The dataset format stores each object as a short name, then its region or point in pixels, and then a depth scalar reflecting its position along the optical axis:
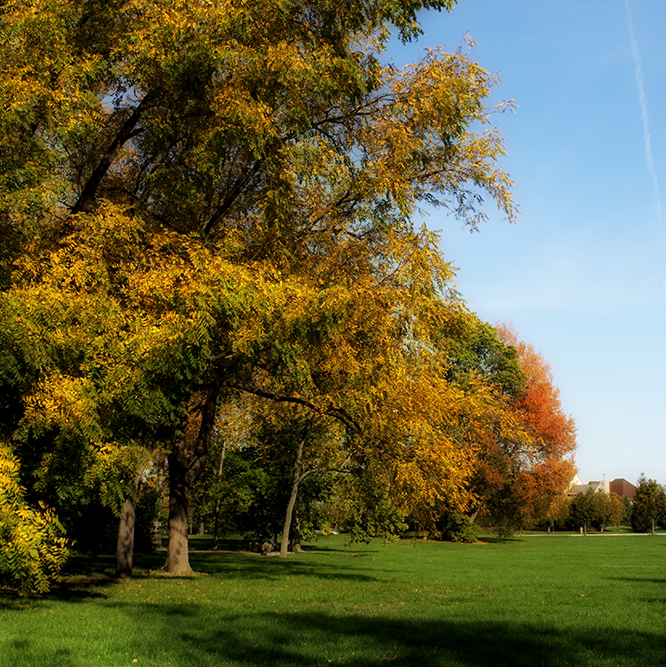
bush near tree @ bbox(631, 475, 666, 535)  80.19
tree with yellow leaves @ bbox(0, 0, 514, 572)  9.18
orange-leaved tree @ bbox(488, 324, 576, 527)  45.62
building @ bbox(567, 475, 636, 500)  142.00
